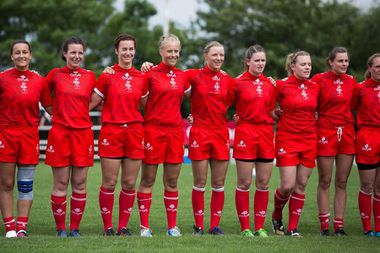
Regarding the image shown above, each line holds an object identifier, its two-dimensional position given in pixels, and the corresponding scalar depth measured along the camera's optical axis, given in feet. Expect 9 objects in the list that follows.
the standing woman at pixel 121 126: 57.77
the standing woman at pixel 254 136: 60.03
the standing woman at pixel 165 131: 58.80
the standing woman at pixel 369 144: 63.21
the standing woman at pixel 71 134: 57.11
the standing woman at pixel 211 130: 59.82
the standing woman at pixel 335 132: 62.54
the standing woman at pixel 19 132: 56.95
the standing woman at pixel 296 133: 61.05
